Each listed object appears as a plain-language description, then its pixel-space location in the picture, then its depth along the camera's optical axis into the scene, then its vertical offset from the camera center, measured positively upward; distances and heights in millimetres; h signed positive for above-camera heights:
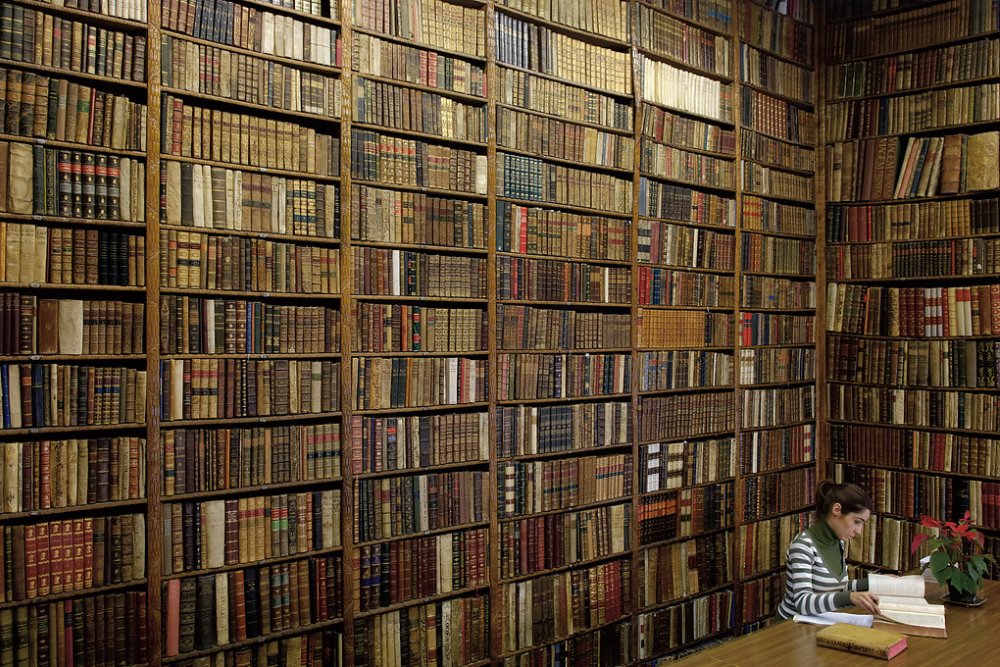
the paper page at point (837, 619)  2758 -972
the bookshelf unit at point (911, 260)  4426 +364
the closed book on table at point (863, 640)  2439 -928
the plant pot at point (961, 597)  2936 -942
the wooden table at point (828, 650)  2424 -968
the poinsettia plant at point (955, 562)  2898 -813
